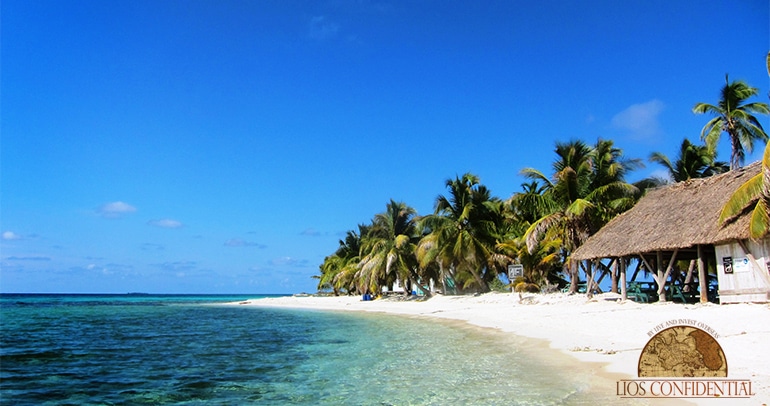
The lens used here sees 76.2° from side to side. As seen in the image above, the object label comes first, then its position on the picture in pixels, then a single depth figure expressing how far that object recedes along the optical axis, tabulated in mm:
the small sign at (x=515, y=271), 20688
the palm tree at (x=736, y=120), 21297
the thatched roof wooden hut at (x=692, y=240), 12961
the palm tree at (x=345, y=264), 42469
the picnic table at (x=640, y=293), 16869
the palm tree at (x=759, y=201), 10227
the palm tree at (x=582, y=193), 21000
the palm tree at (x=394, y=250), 31875
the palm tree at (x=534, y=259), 24641
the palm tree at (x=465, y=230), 26547
